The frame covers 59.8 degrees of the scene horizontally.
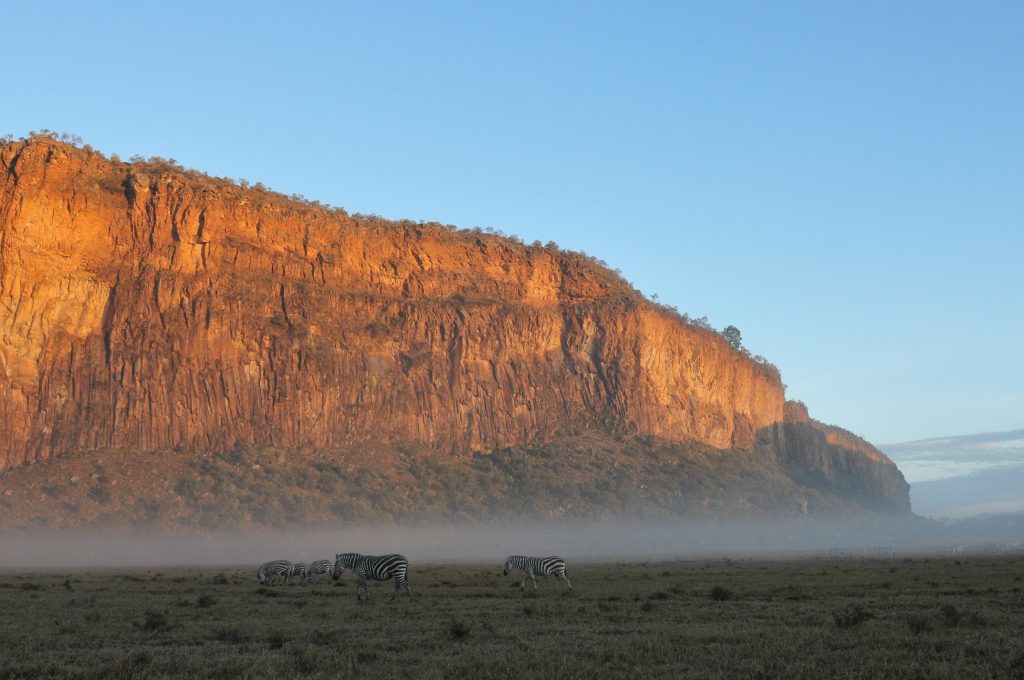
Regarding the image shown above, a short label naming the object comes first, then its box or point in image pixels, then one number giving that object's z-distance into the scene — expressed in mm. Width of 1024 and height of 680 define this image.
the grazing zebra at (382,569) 28031
